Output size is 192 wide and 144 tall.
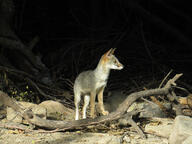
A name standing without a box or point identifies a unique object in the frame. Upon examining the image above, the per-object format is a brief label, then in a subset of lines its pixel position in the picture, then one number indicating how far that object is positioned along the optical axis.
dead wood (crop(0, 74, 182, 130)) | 7.69
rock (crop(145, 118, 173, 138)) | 7.97
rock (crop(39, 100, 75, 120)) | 9.69
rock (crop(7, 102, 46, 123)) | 8.73
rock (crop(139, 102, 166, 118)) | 9.86
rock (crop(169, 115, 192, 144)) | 6.70
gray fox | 9.23
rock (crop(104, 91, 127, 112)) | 11.79
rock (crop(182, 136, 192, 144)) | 6.34
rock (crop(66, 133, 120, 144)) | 7.15
